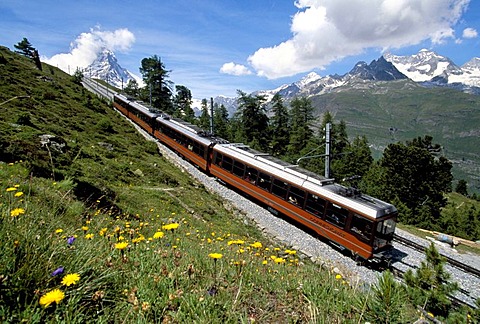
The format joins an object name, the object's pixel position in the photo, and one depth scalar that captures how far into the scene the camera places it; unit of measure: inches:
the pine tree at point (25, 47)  2135.8
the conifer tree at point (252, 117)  2257.9
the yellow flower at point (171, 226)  124.9
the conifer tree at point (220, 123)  2327.8
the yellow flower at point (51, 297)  55.9
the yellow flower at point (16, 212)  96.5
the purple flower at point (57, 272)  68.2
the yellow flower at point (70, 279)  65.6
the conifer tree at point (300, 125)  2177.7
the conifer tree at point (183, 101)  2804.6
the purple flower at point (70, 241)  88.3
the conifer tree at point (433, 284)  202.5
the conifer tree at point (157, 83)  2338.8
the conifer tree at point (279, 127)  2334.6
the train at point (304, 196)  492.1
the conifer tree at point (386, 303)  78.3
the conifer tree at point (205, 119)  2457.9
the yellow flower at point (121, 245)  94.5
